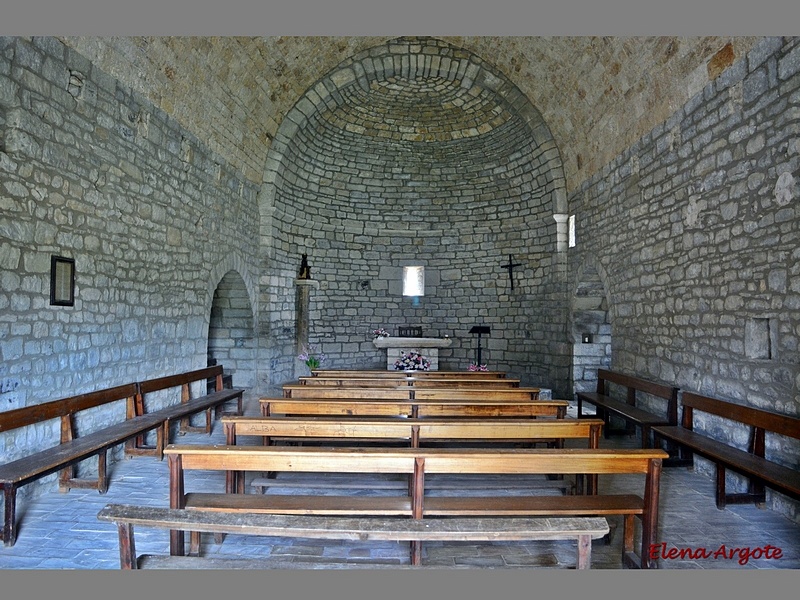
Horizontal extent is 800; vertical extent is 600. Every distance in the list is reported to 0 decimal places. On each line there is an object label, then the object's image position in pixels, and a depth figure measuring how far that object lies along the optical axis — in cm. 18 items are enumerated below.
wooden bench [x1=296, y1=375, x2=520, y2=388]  691
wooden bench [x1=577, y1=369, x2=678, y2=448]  578
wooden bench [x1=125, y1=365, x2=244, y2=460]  564
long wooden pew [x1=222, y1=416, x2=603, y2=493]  404
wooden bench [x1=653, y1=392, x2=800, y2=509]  395
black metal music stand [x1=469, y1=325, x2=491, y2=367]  1120
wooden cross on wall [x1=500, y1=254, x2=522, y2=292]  1166
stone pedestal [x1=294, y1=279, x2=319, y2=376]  1138
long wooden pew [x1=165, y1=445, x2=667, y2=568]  317
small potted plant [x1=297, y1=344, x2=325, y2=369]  1099
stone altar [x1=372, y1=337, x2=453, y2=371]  1144
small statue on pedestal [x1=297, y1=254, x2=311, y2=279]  1123
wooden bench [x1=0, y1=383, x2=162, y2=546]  360
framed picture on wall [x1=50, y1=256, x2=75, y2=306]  479
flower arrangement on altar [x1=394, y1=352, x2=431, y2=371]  1076
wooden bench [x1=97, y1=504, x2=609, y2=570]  276
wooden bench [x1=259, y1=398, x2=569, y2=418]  506
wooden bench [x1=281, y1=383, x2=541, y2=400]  593
